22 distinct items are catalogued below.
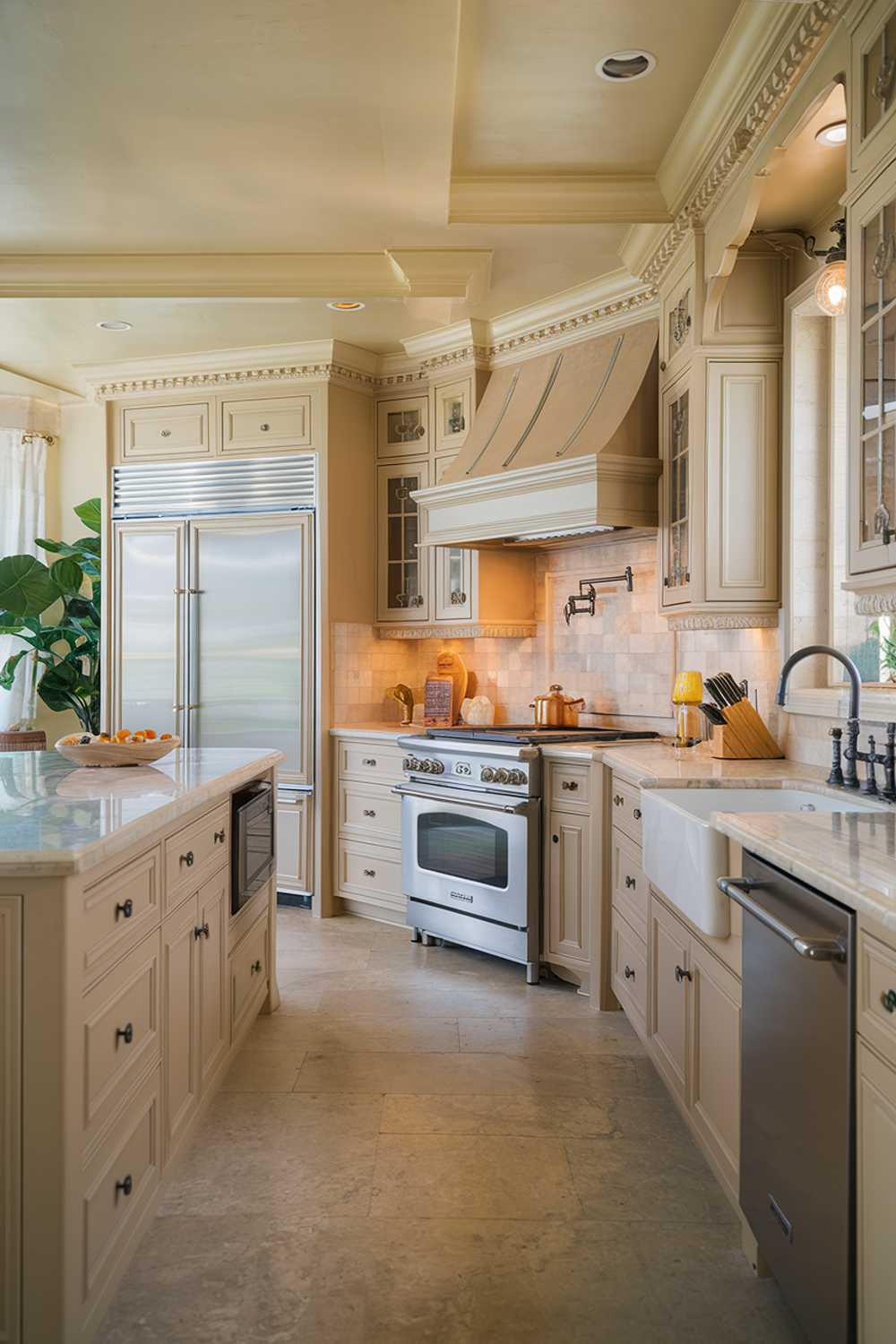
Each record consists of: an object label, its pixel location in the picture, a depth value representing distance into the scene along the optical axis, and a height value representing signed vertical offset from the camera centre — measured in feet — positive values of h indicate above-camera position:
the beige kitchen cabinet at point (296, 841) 17.13 -3.03
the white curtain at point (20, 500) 20.35 +3.49
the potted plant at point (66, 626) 19.29 +0.81
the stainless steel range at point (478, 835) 13.39 -2.42
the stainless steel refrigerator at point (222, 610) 17.25 +1.03
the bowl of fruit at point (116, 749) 9.97 -0.84
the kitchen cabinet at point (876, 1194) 4.33 -2.37
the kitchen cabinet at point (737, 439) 11.12 +2.60
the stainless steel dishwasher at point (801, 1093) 4.85 -2.35
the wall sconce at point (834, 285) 8.70 +3.44
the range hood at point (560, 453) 13.06 +3.04
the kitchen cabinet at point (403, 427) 17.57 +4.35
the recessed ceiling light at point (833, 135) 9.04 +4.97
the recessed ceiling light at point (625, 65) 9.08 +5.63
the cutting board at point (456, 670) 17.47 -0.05
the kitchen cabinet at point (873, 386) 6.40 +1.91
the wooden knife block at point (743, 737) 10.98 -0.76
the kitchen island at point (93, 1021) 5.52 -2.32
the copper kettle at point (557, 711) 15.31 -0.68
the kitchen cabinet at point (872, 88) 6.39 +3.90
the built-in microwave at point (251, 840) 10.16 -1.91
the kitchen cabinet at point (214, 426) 17.39 +4.37
